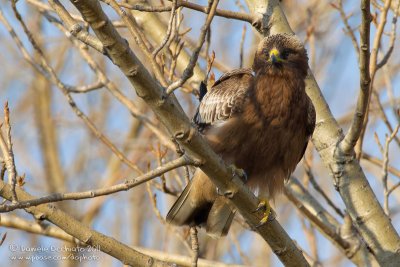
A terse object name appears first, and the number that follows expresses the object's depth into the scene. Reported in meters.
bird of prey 10.29
